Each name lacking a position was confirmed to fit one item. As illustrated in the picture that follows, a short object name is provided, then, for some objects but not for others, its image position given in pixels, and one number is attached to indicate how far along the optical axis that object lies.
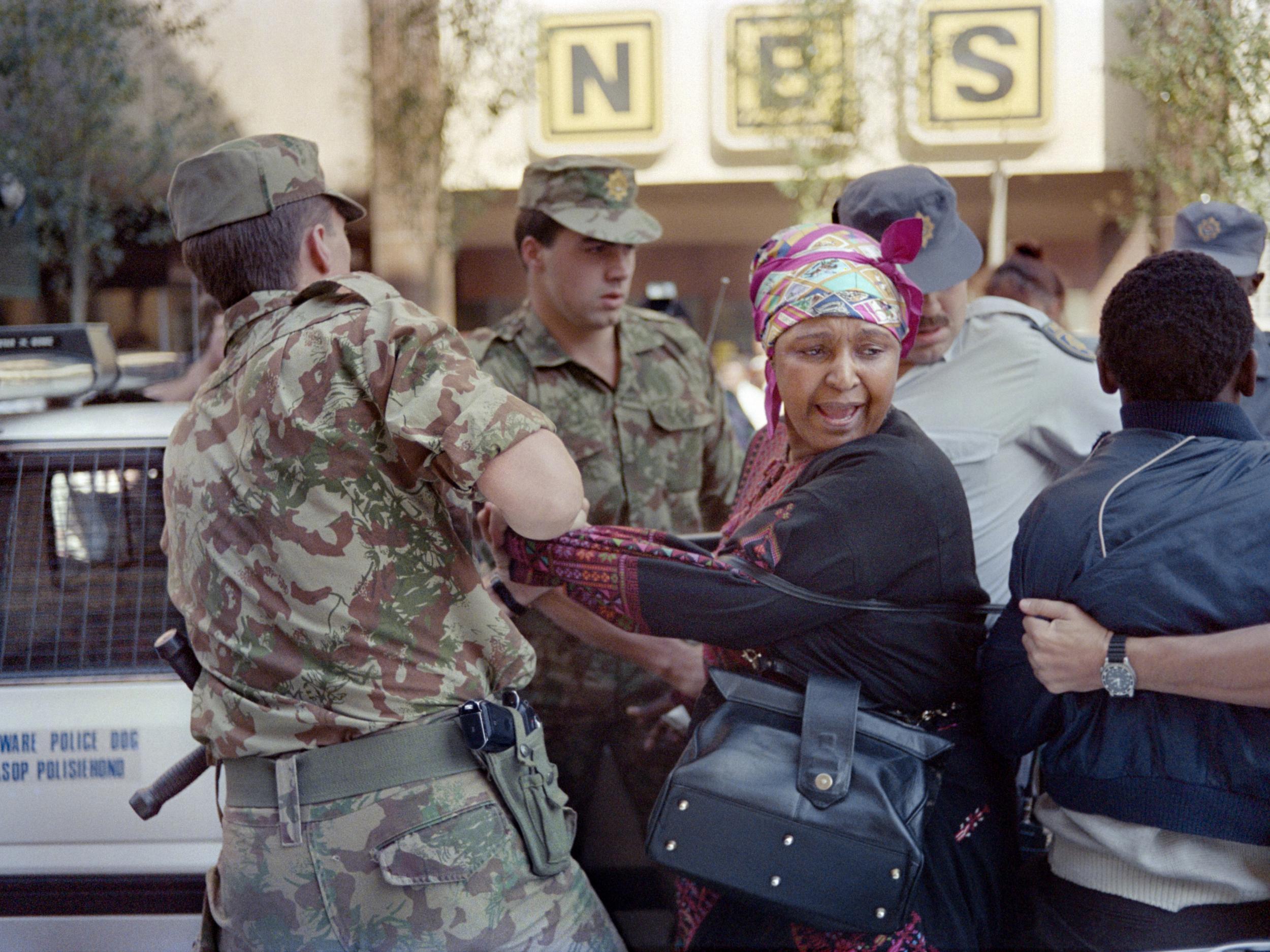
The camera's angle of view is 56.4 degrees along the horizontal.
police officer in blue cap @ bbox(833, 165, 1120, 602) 2.23
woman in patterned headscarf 1.74
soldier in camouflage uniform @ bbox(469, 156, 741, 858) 2.86
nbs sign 9.80
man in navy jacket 1.62
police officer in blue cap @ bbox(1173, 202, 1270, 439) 2.87
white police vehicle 2.33
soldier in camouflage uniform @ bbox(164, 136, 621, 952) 1.63
